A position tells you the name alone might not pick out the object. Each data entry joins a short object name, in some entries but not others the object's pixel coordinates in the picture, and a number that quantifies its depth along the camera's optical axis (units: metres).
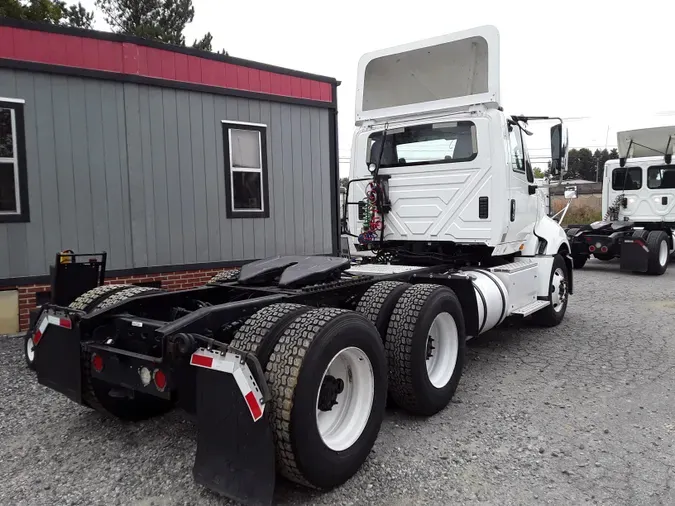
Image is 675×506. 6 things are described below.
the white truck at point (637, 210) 12.38
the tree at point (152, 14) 25.72
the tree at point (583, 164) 70.97
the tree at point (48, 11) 17.91
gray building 6.55
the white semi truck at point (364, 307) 2.70
